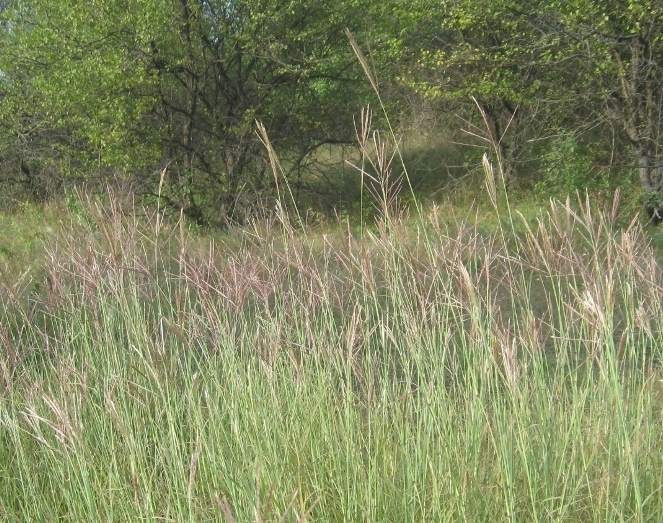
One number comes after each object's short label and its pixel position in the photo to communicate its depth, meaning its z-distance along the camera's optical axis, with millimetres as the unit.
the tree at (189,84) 9594
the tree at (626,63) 8280
